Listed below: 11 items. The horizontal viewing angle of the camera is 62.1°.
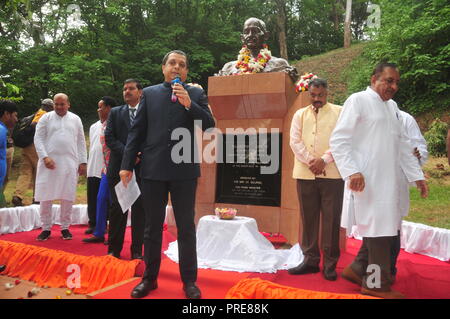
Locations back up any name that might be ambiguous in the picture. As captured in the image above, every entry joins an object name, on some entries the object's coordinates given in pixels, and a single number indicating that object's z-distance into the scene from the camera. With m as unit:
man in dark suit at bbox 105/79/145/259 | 4.14
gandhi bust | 5.14
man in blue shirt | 4.09
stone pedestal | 4.87
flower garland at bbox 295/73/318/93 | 4.87
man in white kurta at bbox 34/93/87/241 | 5.18
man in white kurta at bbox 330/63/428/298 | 3.00
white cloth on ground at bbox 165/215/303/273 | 3.95
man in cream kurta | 3.75
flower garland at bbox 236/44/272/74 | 5.14
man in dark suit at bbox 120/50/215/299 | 2.94
